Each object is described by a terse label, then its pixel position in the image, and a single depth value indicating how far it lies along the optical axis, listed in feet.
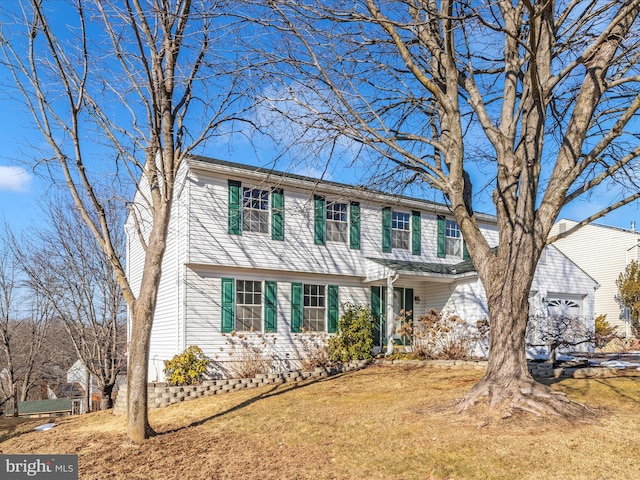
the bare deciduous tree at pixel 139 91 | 22.89
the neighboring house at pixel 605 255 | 74.88
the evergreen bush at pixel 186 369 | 36.99
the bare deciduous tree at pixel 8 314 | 69.46
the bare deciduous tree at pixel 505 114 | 21.57
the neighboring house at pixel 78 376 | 78.81
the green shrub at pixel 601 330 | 35.55
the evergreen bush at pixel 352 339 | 44.24
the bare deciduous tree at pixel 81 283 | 59.61
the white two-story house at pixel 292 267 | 41.55
